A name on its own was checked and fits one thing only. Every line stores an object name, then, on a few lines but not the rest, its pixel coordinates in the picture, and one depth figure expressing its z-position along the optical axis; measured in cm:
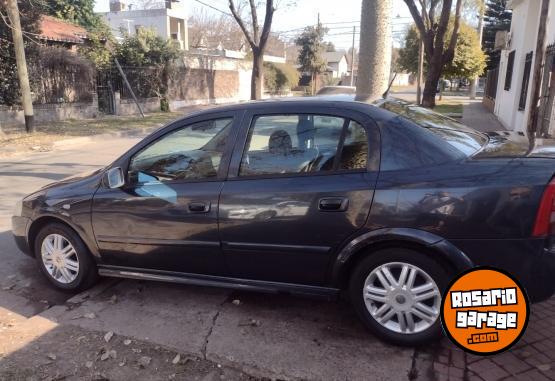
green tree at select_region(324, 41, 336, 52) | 9246
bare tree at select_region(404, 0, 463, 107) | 1570
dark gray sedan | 270
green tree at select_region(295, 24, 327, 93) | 4694
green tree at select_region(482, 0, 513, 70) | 4628
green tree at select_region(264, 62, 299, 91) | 3709
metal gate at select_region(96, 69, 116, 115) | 2073
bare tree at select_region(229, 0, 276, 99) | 2150
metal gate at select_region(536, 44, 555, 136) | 991
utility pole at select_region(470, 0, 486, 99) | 2700
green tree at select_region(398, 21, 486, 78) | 2617
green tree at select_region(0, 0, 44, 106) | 1556
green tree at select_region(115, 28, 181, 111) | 2261
